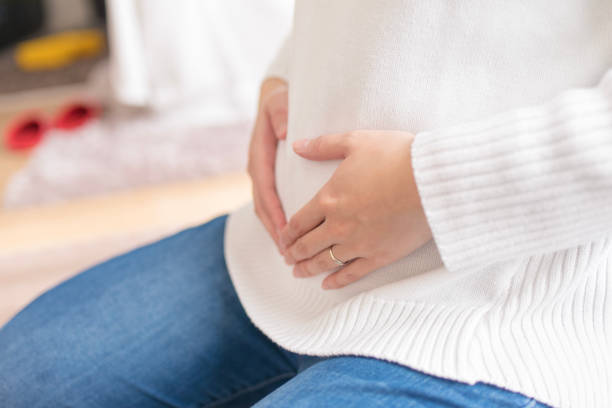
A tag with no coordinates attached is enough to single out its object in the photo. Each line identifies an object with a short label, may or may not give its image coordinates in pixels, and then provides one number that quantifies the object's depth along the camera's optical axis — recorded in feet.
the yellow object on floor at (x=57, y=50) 9.20
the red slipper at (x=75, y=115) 6.20
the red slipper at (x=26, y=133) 6.12
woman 1.32
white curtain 5.11
